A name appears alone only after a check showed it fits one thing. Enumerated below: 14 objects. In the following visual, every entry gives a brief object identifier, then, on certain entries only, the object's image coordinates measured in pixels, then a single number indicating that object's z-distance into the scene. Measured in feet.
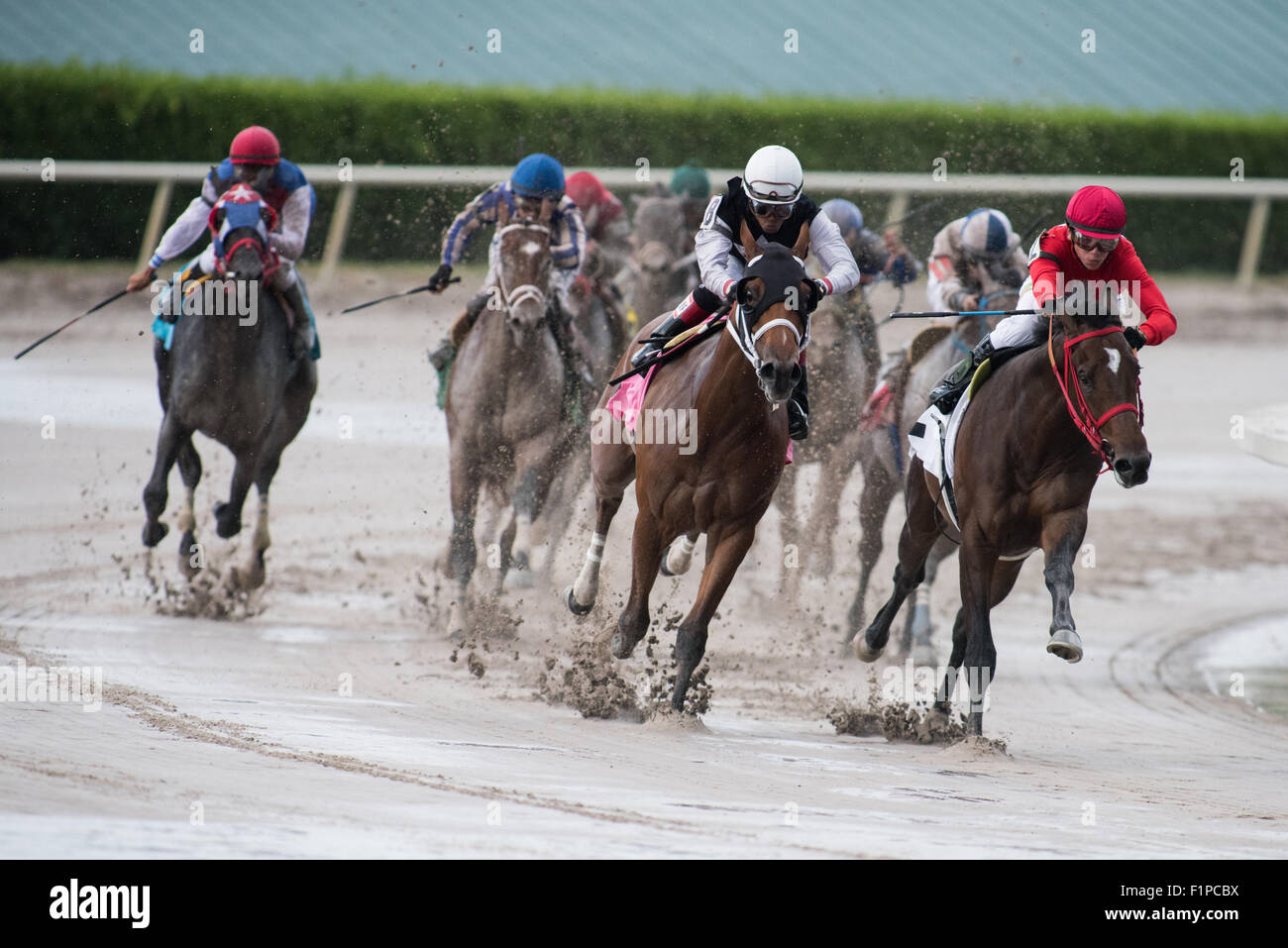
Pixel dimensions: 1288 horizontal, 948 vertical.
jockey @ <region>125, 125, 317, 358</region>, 61.52
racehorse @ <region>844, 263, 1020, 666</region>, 61.05
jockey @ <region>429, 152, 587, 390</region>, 61.26
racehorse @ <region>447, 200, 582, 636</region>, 60.85
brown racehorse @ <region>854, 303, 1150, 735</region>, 41.42
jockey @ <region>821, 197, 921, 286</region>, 67.51
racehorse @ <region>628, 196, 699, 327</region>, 77.66
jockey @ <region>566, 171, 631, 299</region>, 79.82
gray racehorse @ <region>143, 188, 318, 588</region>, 59.57
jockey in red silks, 43.09
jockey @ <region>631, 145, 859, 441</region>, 44.98
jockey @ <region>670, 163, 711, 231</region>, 84.69
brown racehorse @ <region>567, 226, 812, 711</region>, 44.88
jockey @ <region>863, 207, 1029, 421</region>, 61.26
